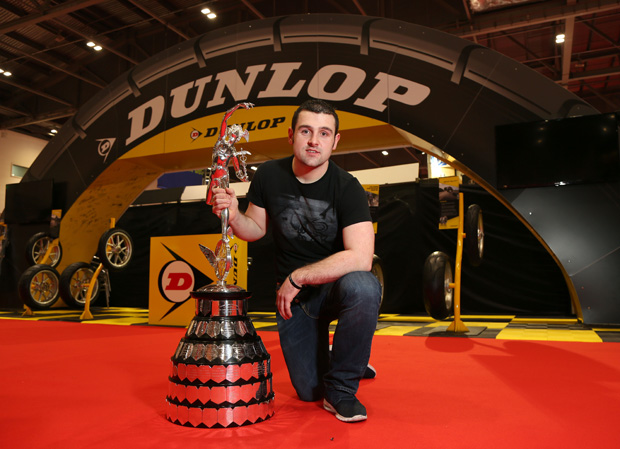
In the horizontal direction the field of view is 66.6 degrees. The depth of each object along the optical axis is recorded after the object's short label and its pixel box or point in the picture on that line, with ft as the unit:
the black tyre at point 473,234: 11.15
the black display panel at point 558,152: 12.72
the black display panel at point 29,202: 20.39
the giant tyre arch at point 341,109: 13.10
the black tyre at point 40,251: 19.25
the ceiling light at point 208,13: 24.73
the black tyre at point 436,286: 10.77
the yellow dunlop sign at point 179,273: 13.57
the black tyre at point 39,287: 17.43
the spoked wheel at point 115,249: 16.34
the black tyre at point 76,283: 17.89
